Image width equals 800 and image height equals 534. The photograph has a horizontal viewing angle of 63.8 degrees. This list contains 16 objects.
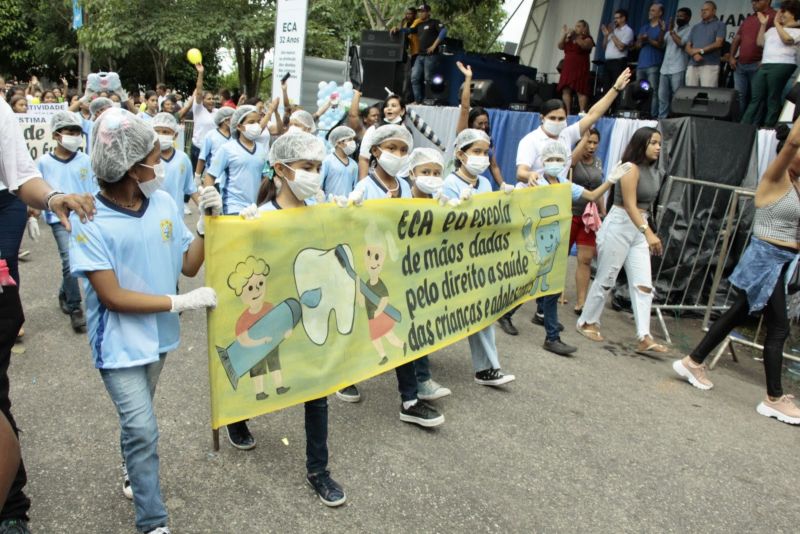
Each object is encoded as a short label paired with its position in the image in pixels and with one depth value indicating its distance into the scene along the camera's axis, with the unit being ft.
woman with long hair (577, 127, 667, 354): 19.07
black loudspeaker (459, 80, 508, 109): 39.01
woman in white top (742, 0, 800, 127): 27.76
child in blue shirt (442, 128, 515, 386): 15.15
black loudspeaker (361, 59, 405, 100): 49.55
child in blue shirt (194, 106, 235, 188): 22.45
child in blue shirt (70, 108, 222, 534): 8.13
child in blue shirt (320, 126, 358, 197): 20.15
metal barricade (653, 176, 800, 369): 24.35
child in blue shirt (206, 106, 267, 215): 19.97
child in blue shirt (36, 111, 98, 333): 17.61
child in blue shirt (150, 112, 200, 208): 18.76
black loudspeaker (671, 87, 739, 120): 26.76
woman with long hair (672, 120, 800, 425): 15.43
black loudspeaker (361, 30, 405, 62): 48.65
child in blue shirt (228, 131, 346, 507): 10.51
